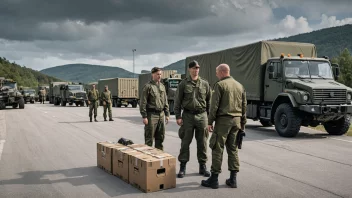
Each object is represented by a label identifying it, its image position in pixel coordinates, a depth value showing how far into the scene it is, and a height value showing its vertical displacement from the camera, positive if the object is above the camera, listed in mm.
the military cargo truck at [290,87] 11227 +221
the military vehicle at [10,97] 29547 -339
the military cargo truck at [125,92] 36469 +126
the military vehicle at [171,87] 20797 +384
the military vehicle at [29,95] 47688 -267
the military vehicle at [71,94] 37541 -97
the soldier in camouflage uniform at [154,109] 6902 -311
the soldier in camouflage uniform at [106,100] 17844 -343
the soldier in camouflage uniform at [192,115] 6293 -387
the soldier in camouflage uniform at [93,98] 17953 -247
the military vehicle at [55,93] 41934 +8
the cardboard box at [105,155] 6566 -1180
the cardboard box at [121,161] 5945 -1178
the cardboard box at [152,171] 5352 -1210
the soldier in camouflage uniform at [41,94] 49000 -134
